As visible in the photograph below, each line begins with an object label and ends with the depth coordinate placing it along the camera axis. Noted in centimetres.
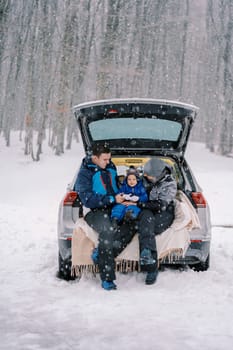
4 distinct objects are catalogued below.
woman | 453
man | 445
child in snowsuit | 470
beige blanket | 458
